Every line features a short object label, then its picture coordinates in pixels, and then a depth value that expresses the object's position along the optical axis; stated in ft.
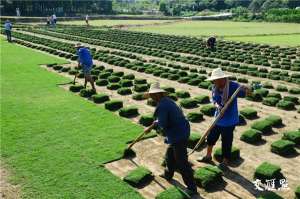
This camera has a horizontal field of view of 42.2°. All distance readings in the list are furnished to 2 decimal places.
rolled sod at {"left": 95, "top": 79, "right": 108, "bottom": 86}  65.51
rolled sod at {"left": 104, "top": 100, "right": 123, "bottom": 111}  50.04
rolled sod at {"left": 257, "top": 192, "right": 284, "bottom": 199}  26.50
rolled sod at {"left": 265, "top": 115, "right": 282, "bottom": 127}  43.12
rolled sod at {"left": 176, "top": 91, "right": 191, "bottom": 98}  56.65
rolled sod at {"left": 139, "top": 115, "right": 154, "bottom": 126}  43.60
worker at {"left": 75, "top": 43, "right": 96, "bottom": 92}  57.47
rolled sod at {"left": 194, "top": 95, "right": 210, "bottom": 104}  53.28
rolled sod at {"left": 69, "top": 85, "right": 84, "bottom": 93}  60.49
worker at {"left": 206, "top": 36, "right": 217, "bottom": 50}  114.01
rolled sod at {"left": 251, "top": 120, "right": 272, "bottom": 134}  41.03
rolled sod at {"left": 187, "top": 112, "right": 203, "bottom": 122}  45.03
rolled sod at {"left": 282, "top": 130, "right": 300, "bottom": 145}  37.55
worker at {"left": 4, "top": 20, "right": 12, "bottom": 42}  134.64
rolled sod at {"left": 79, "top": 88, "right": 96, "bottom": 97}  57.11
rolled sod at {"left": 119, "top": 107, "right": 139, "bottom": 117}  47.16
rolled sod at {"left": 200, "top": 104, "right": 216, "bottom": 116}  47.29
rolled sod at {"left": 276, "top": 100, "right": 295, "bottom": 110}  50.19
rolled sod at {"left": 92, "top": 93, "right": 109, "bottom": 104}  53.72
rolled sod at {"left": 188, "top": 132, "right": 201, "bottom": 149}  36.50
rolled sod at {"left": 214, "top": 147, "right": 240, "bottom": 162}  33.58
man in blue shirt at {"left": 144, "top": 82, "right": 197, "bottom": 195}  26.00
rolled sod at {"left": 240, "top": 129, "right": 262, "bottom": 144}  38.11
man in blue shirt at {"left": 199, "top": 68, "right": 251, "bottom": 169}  29.35
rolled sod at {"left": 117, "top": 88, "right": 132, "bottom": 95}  59.13
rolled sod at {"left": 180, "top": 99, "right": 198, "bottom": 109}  51.34
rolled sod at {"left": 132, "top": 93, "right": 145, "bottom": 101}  55.57
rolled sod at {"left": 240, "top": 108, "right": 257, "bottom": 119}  46.39
